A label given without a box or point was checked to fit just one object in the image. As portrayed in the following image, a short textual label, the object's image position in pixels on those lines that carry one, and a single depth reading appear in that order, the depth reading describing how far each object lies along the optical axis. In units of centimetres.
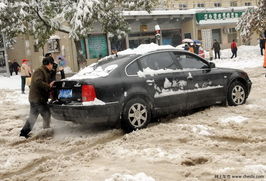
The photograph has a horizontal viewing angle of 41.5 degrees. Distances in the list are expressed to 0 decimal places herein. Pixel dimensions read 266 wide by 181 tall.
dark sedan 625
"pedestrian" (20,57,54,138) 695
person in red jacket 2819
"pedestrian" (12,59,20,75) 2901
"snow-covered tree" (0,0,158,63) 1634
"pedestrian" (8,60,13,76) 2946
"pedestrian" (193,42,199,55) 1882
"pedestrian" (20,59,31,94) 1550
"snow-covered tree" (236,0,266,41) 2672
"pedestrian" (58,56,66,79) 1700
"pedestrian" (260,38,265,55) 2743
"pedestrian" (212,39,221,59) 2873
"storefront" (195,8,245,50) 3484
